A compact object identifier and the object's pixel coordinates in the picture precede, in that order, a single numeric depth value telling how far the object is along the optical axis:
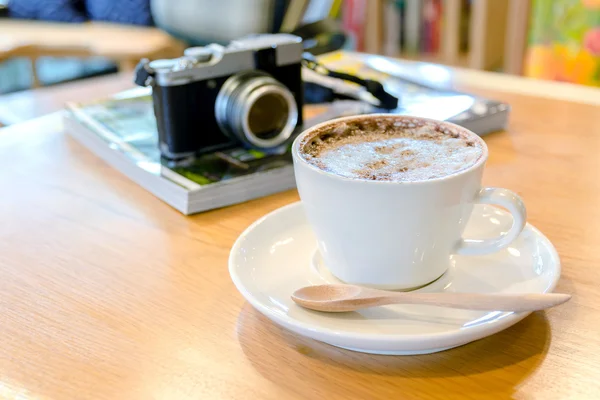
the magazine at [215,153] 0.63
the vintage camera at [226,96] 0.67
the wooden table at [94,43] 2.04
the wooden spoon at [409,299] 0.38
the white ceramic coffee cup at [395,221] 0.40
